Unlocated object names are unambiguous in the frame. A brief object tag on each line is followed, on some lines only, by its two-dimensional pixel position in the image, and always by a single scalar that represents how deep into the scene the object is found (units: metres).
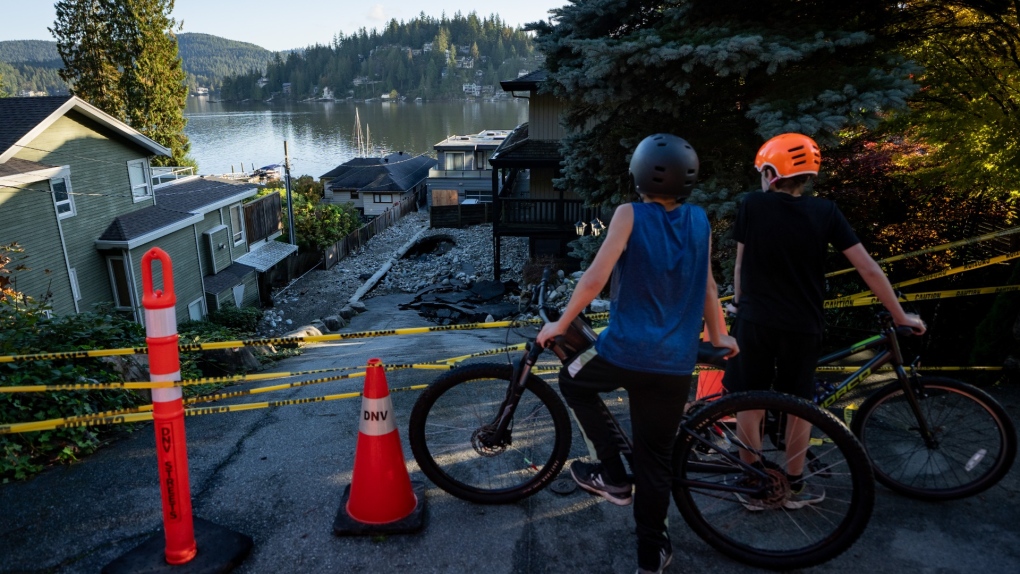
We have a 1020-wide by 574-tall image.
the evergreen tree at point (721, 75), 7.67
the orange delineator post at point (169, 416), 2.79
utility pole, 29.94
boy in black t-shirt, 3.12
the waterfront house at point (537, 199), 20.83
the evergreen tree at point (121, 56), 34.88
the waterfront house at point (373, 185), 47.88
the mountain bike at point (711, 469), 2.98
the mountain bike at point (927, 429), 3.52
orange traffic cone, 3.41
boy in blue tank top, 2.67
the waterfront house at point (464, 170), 45.84
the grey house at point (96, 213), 16.72
